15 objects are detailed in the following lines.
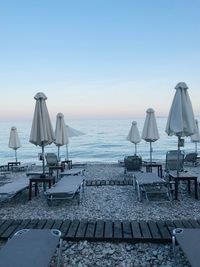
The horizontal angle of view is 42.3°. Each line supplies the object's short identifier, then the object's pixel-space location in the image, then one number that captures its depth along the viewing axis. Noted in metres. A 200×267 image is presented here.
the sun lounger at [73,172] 9.92
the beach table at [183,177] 7.09
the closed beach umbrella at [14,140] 14.72
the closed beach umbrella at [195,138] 14.46
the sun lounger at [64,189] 6.71
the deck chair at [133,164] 10.20
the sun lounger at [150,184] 7.26
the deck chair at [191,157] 12.93
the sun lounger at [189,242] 3.14
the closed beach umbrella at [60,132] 11.57
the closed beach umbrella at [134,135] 14.31
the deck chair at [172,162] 9.16
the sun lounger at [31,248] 3.11
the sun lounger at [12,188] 6.79
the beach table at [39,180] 7.48
